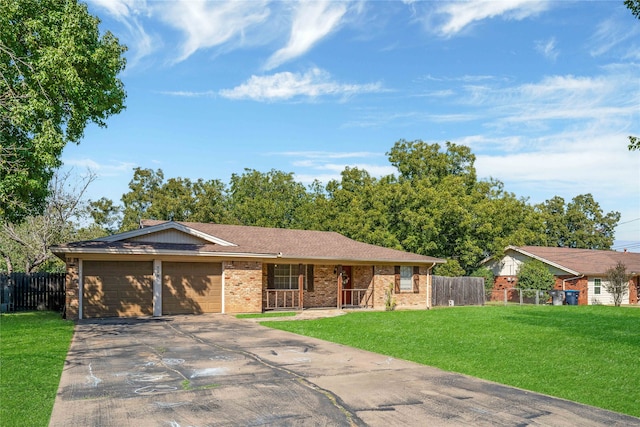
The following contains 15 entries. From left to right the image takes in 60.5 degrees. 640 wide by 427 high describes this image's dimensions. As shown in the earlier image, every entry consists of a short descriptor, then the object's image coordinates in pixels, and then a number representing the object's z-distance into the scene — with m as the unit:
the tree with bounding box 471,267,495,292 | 39.69
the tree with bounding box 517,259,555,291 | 36.34
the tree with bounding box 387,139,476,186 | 48.75
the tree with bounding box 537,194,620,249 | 65.38
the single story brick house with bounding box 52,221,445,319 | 20.00
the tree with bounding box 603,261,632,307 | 32.38
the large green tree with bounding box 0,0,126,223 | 15.92
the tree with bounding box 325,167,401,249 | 40.69
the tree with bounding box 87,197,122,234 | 51.41
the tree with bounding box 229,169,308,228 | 48.50
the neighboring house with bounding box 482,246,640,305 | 38.69
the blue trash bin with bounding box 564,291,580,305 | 34.50
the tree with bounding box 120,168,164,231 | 51.03
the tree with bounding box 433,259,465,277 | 40.25
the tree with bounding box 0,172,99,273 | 31.72
